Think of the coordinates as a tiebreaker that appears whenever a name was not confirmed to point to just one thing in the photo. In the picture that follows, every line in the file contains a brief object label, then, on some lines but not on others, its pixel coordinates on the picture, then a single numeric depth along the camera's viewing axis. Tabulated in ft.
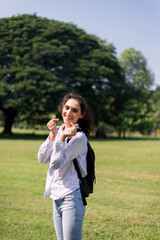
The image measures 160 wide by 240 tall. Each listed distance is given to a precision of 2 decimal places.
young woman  7.56
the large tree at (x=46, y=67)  88.48
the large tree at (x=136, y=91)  119.24
